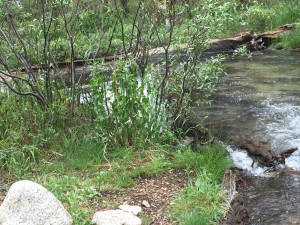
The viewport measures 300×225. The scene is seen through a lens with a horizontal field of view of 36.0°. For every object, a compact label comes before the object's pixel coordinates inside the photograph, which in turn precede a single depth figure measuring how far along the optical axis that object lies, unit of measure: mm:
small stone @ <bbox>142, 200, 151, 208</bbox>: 4404
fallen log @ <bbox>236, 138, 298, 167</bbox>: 5992
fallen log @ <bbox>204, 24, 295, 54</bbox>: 14438
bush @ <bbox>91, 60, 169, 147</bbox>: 5539
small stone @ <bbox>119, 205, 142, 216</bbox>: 4223
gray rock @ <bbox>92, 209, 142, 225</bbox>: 3955
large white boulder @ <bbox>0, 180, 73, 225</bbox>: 3809
